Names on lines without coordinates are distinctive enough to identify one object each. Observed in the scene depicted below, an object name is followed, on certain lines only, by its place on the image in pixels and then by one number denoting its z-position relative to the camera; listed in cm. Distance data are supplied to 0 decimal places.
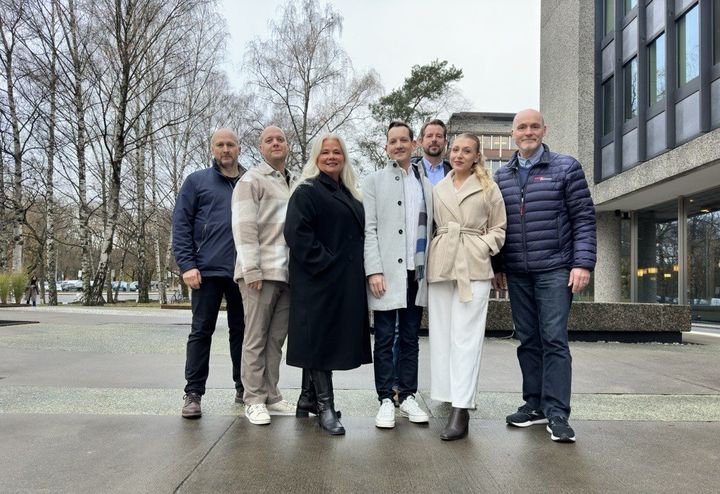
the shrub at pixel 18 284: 2458
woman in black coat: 386
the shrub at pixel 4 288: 2342
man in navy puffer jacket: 388
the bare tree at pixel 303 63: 2825
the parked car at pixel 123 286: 7575
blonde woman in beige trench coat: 385
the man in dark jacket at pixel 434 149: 492
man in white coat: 403
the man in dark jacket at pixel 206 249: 436
